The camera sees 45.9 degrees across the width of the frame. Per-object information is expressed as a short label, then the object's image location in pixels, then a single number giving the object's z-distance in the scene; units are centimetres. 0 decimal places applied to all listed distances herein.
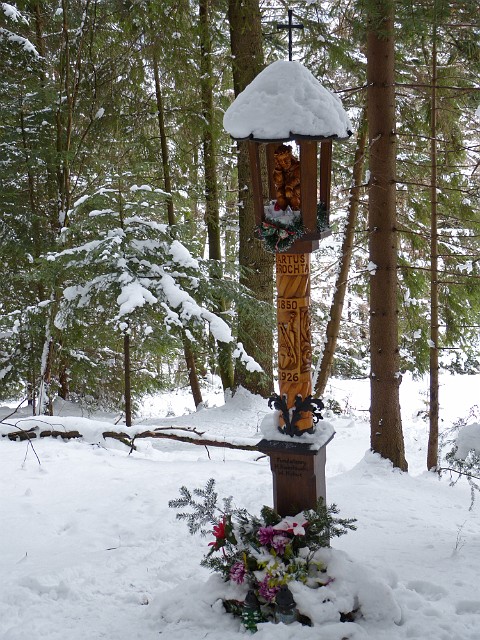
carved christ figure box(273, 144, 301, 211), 363
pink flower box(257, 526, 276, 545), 329
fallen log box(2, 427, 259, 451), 657
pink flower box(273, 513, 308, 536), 326
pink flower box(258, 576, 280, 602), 303
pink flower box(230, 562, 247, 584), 315
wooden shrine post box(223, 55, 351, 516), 345
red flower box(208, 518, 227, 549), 333
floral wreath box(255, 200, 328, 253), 356
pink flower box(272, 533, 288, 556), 325
